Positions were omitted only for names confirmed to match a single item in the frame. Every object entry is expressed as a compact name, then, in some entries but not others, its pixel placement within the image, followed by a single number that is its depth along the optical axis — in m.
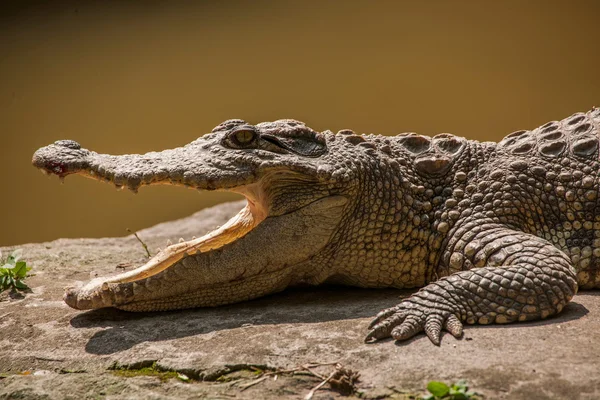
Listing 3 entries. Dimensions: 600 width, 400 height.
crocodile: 7.34
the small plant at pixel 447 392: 4.94
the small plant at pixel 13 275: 8.78
